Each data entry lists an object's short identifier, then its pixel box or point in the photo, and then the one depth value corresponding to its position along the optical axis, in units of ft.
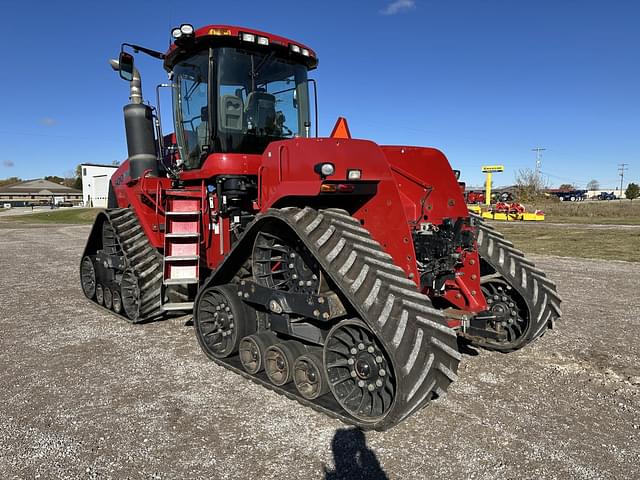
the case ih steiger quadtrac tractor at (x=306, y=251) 12.23
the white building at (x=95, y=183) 233.96
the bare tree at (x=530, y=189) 156.76
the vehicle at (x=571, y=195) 314.55
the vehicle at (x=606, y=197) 332.76
